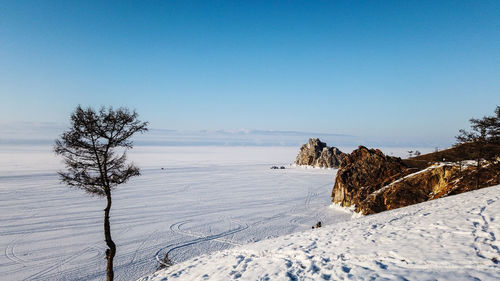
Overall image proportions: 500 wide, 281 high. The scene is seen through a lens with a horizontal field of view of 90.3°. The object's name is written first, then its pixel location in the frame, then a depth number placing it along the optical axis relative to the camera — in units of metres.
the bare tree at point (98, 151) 12.88
